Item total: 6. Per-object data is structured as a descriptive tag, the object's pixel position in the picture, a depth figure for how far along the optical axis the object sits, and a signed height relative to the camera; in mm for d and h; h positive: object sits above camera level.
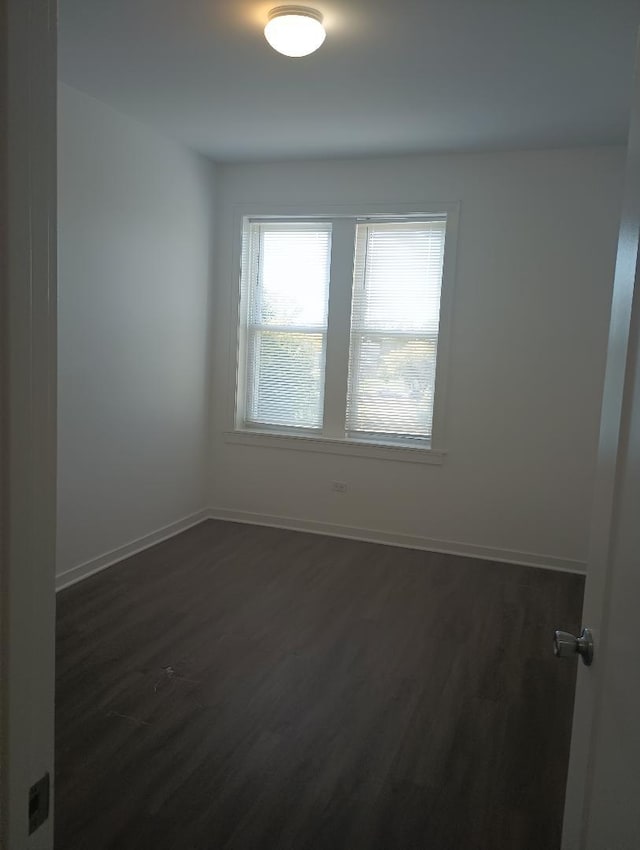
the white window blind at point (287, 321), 5066 +297
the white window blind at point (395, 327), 4781 +279
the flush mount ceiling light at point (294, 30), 2605 +1344
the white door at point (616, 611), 897 -381
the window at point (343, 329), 4824 +250
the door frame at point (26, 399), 729 -67
